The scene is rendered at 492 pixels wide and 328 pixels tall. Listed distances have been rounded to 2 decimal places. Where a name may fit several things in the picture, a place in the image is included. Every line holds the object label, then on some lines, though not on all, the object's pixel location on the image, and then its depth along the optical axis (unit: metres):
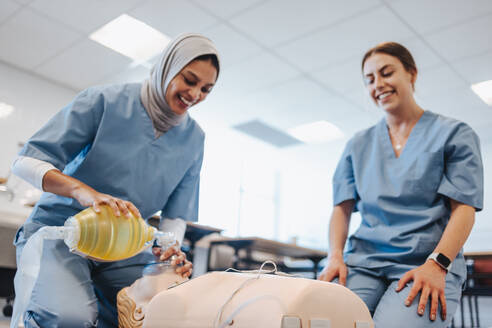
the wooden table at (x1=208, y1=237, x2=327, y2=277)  4.13
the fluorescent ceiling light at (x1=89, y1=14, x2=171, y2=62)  3.60
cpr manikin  0.65
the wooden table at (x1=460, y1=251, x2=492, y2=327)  3.63
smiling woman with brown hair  1.17
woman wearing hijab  1.05
